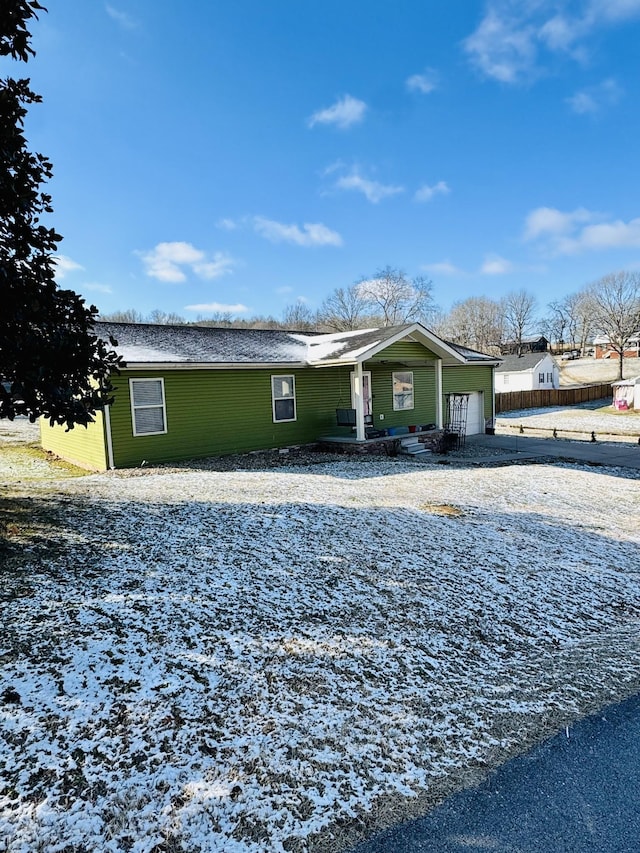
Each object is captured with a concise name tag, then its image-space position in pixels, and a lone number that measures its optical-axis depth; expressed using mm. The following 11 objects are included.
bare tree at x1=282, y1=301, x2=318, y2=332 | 57625
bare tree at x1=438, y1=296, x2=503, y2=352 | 68125
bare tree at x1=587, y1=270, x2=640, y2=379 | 48031
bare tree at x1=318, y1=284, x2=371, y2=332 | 51350
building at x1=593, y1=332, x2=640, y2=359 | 65062
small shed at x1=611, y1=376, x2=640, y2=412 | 30828
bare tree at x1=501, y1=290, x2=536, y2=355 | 70312
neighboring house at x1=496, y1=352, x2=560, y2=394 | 42531
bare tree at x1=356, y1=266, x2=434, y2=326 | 50344
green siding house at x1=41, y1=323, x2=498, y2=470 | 11062
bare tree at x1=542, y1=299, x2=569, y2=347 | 77812
